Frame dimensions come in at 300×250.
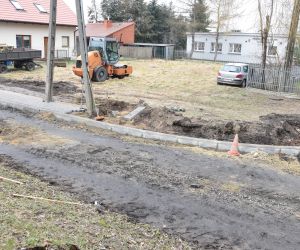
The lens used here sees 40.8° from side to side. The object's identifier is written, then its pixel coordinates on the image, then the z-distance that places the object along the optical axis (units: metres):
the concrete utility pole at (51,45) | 15.41
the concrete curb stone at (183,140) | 11.03
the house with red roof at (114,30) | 51.06
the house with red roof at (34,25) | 33.53
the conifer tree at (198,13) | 58.19
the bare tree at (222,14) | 51.97
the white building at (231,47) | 48.34
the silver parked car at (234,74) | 24.92
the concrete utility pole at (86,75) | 14.22
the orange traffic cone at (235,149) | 10.53
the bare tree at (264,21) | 25.61
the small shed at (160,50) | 50.38
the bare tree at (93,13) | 69.81
